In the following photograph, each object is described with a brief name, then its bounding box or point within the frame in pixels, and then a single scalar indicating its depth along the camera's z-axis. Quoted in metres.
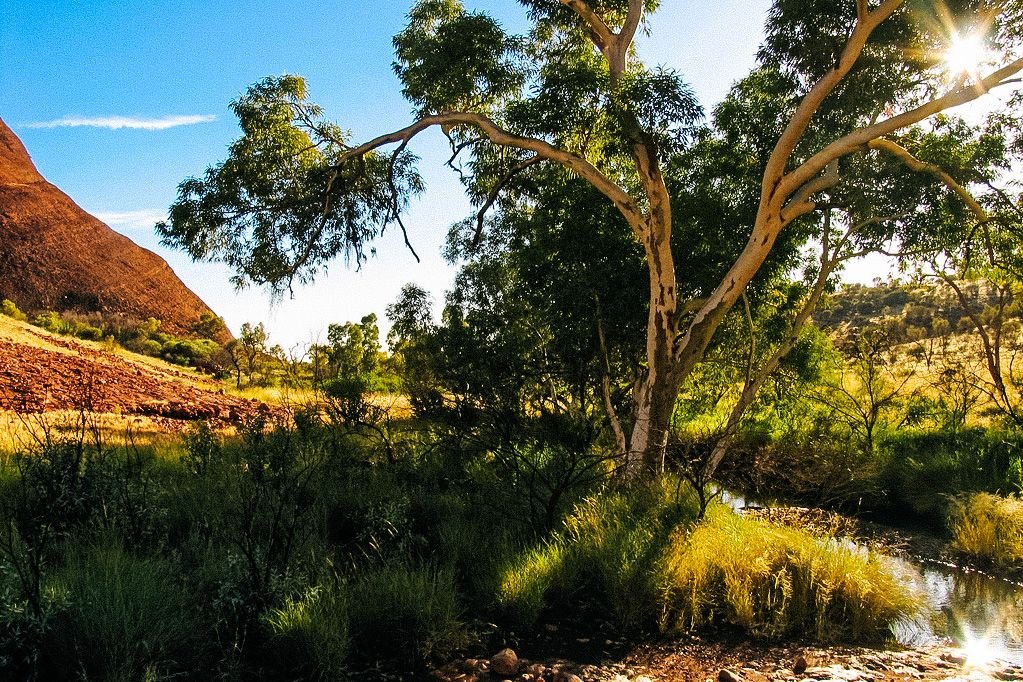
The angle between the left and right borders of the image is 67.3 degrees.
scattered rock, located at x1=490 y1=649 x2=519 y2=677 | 4.71
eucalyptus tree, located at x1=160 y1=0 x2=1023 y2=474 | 9.45
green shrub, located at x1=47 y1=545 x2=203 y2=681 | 3.96
